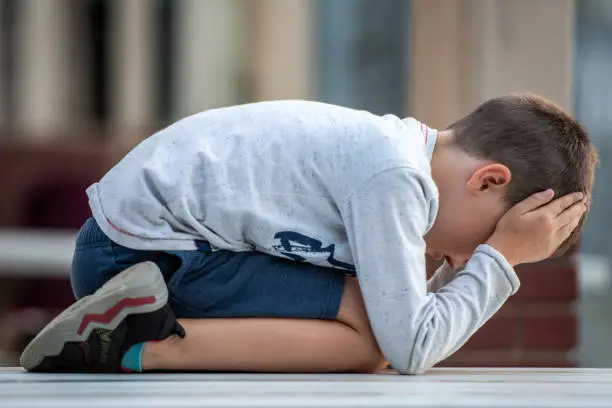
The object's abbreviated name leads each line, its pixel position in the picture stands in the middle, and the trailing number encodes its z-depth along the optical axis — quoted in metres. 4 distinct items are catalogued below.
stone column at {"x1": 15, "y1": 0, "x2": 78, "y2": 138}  17.87
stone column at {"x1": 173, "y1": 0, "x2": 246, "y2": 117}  18.55
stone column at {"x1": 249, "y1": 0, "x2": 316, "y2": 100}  16.41
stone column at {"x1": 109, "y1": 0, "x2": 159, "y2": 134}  18.48
